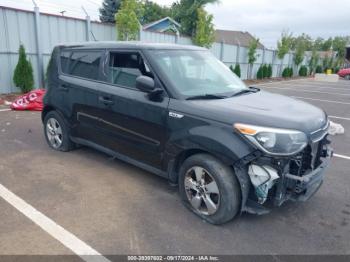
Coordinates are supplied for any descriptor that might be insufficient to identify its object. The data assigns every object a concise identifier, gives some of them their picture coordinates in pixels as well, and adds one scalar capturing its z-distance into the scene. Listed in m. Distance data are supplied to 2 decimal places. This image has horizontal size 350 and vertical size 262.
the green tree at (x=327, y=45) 68.38
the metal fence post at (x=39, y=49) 10.45
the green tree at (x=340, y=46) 57.02
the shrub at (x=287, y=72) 29.34
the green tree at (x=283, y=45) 27.25
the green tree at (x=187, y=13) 33.03
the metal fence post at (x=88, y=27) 12.03
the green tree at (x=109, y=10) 32.94
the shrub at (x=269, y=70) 25.63
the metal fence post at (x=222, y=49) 20.52
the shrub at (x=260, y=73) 24.56
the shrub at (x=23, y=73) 9.88
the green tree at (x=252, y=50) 22.52
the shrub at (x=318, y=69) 39.62
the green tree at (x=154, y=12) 49.12
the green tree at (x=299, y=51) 31.38
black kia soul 2.88
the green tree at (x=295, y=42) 30.70
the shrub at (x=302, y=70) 33.69
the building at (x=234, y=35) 47.99
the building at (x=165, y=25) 31.11
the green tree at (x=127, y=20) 12.92
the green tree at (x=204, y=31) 18.42
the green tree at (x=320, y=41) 66.67
